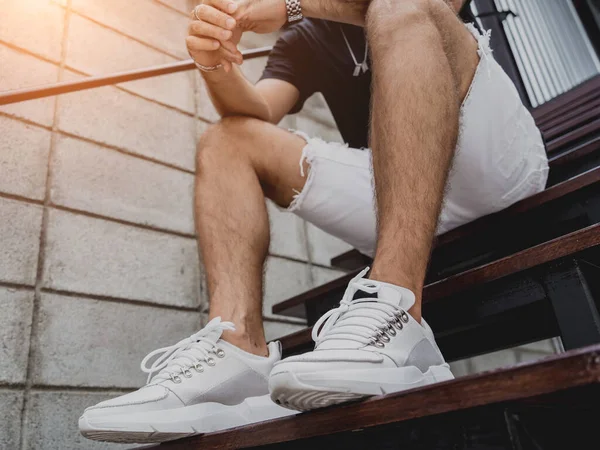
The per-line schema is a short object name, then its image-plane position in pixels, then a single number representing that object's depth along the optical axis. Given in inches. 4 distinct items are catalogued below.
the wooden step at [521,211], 43.4
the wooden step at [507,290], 32.4
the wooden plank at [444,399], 19.2
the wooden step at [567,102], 80.2
